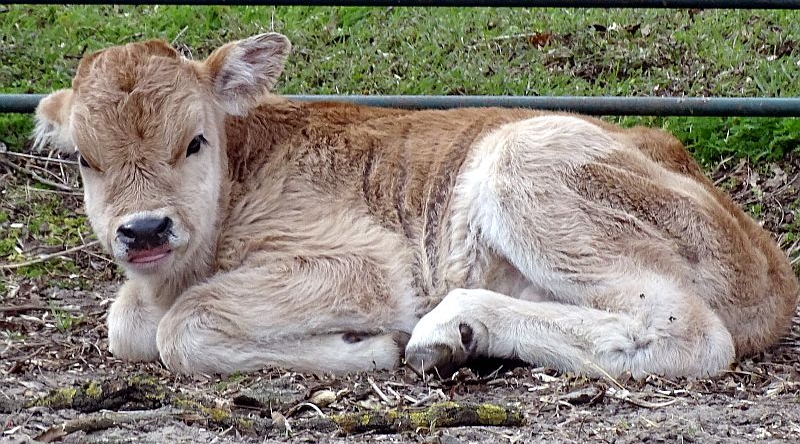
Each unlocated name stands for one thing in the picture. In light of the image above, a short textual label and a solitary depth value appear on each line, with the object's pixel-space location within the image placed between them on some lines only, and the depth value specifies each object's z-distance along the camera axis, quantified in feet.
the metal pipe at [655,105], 47.60
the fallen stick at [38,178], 53.57
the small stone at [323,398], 30.73
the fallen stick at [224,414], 27.04
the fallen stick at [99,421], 25.08
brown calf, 35.09
